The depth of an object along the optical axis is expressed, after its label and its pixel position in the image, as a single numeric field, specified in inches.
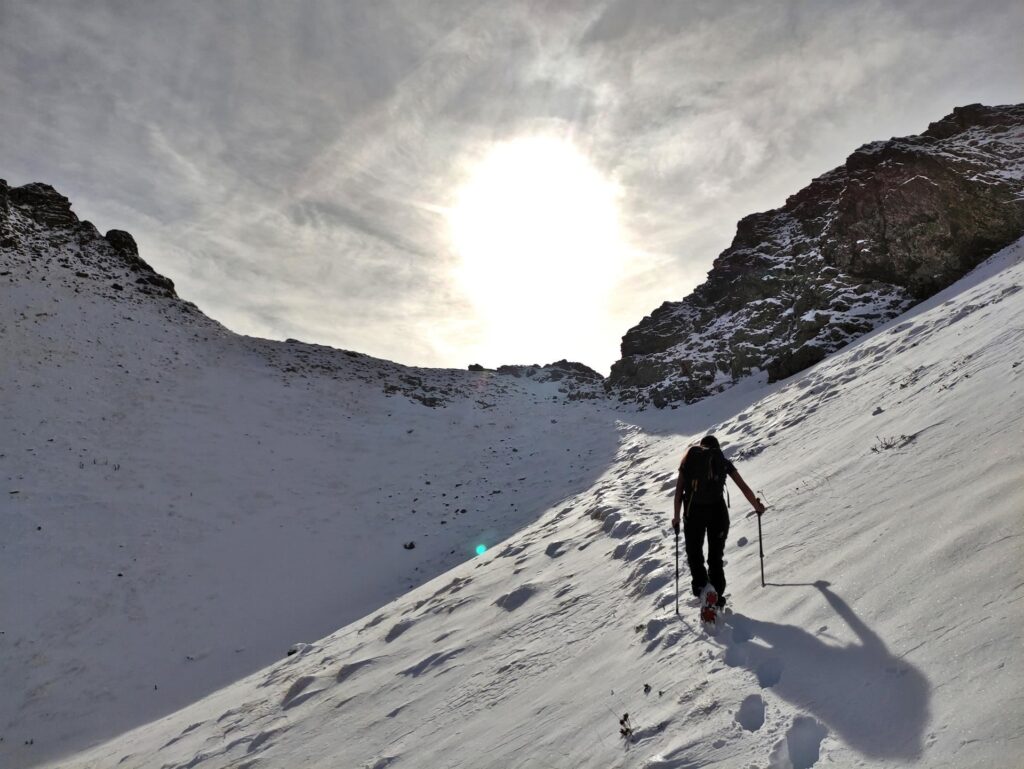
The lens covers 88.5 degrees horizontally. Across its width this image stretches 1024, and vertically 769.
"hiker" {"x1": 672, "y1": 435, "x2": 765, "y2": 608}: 216.1
